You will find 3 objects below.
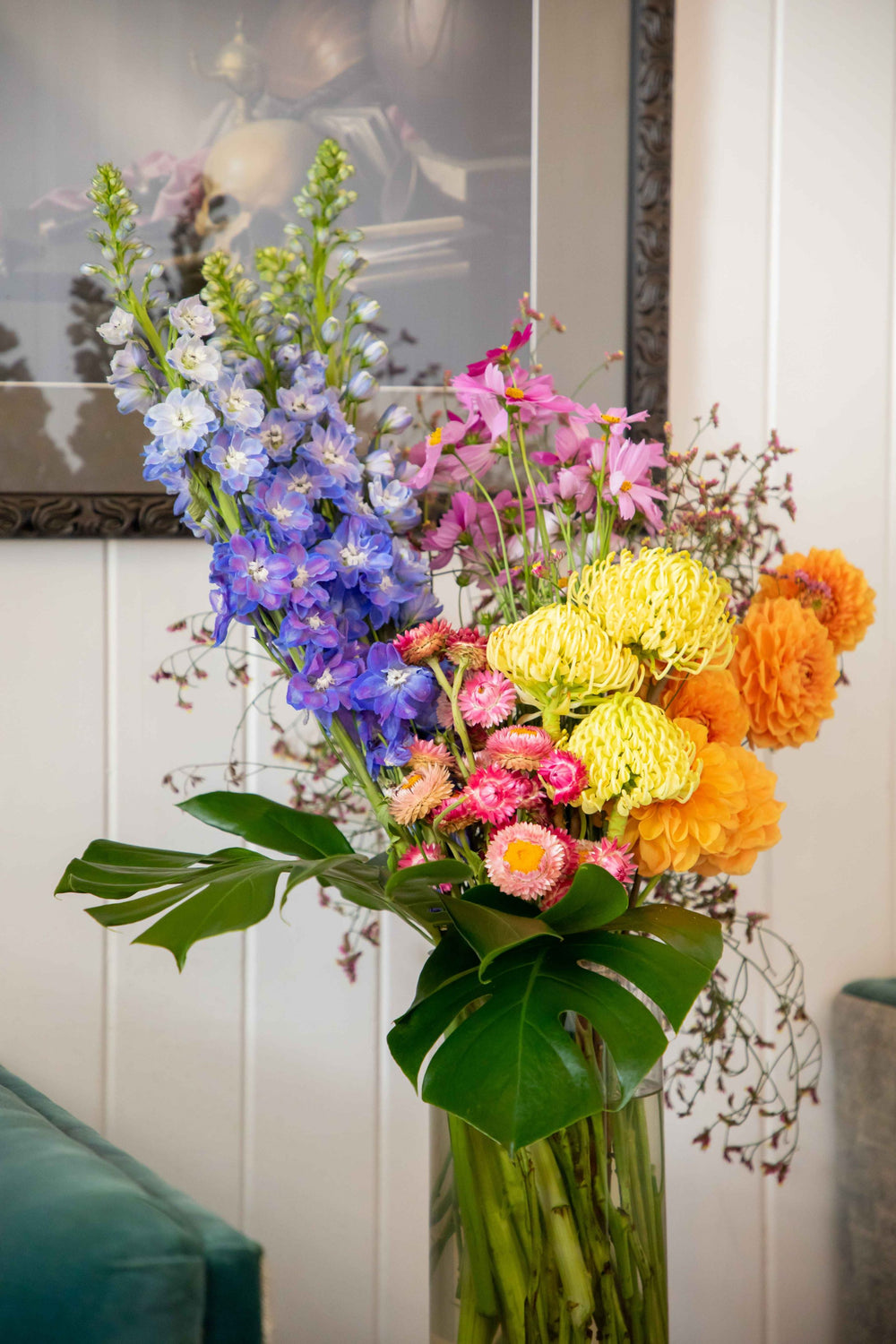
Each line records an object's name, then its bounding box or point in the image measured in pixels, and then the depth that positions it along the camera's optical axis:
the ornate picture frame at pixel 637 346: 2.11
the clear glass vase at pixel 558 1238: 1.75
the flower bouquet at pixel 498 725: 1.70
